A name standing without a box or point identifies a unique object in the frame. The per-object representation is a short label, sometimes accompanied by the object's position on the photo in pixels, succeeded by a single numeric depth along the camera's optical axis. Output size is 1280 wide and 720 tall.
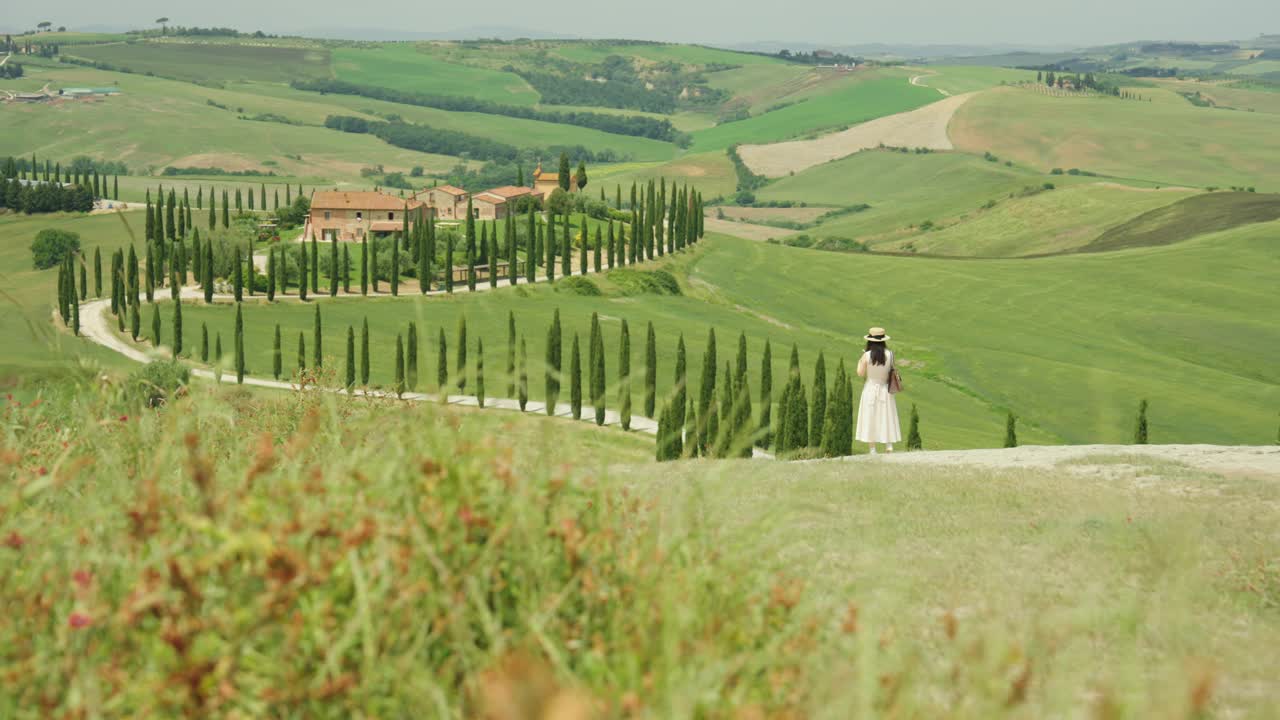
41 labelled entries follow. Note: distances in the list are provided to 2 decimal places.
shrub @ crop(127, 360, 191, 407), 50.44
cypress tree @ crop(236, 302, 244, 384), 76.21
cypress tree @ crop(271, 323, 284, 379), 81.31
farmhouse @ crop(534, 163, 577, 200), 164.00
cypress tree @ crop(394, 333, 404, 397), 73.59
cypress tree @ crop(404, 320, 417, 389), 77.25
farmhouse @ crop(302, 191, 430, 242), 134.38
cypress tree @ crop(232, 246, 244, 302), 97.56
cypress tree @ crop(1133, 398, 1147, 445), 67.75
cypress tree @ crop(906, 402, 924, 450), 64.38
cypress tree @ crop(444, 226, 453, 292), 107.19
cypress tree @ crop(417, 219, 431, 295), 103.38
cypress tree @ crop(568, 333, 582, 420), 71.25
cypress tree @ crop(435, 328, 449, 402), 75.84
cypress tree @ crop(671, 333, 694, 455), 64.81
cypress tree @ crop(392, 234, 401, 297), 106.94
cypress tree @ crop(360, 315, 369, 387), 74.81
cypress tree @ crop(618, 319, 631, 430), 71.46
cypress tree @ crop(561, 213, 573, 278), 116.50
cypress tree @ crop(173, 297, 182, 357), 82.81
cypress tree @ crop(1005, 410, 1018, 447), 66.12
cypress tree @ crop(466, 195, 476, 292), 107.69
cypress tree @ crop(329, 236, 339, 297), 105.81
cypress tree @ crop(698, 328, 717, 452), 71.12
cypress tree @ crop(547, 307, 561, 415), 71.71
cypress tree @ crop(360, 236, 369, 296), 107.19
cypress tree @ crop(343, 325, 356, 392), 73.51
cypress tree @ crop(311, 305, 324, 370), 74.06
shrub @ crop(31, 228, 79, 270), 132.75
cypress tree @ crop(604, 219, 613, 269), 121.44
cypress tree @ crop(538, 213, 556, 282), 114.44
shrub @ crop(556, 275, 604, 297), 112.89
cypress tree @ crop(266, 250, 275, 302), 101.81
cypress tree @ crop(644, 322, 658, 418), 71.66
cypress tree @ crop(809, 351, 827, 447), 65.19
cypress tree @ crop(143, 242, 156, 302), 97.75
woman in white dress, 29.98
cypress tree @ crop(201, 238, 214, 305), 98.88
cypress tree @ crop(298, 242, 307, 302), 104.19
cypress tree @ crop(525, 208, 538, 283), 111.75
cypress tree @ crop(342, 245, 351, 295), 107.06
